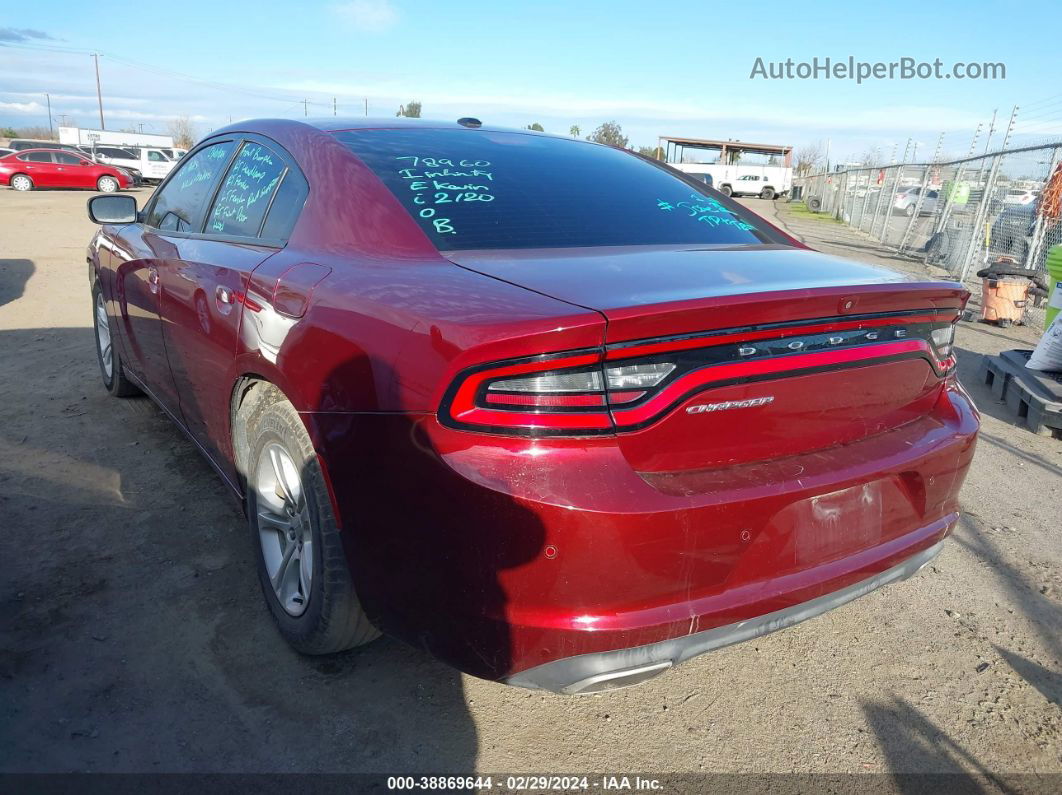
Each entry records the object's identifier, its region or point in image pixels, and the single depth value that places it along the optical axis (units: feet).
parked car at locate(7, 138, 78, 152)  102.06
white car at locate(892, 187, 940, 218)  58.95
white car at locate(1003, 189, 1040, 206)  37.22
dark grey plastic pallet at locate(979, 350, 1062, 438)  16.31
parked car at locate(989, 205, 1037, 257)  36.14
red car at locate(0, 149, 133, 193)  88.28
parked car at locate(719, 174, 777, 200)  152.66
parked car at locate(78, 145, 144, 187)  107.00
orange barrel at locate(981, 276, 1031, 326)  28.55
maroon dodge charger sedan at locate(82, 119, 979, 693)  5.53
